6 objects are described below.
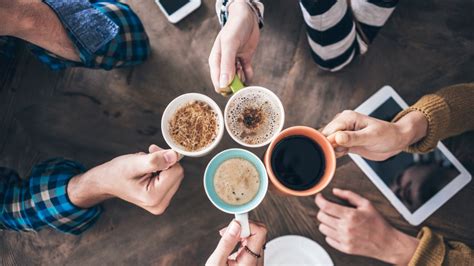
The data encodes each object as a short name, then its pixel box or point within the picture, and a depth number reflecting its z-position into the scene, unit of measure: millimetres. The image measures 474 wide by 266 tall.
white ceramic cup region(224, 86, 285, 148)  985
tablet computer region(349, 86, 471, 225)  1262
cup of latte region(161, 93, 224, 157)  1040
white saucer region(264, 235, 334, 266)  1229
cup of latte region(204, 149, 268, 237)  1038
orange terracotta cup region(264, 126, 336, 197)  919
